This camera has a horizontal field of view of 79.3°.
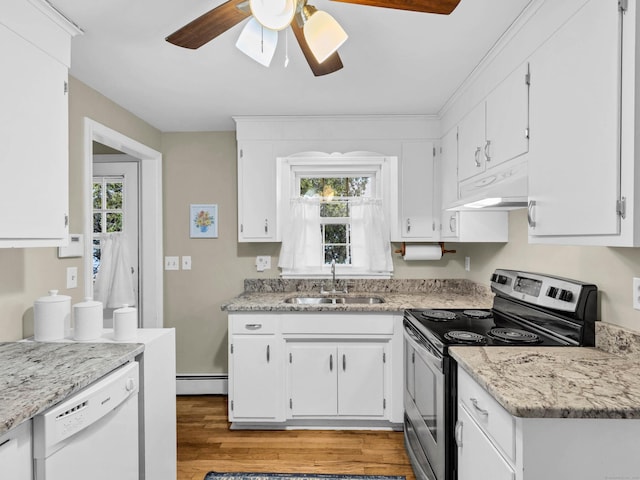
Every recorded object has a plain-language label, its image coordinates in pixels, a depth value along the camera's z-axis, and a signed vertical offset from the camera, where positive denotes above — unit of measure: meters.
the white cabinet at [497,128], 1.71 +0.56
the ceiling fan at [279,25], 1.29 +0.78
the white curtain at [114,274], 3.36 -0.33
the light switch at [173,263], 3.44 -0.24
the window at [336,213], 3.21 +0.20
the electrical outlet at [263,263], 3.38 -0.24
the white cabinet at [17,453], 1.03 -0.60
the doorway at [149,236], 3.30 +0.00
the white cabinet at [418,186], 3.08 +0.40
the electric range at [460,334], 1.65 -0.48
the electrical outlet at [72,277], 2.22 -0.23
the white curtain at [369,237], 3.23 -0.01
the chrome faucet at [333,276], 3.18 -0.33
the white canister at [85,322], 1.75 -0.39
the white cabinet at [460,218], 2.57 +0.12
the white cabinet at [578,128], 1.15 +0.36
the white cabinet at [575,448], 1.08 -0.60
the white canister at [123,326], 1.76 -0.41
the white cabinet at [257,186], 3.08 +0.40
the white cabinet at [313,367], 2.67 -0.91
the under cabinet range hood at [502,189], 1.68 +0.21
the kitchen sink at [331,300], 3.12 -0.52
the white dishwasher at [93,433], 1.14 -0.67
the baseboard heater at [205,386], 3.40 -1.32
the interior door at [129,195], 3.39 +0.37
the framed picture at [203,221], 3.42 +0.14
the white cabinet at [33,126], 1.44 +0.45
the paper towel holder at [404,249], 3.23 -0.11
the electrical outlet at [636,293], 1.44 -0.22
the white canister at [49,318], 1.74 -0.37
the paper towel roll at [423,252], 3.19 -0.13
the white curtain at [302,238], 3.22 -0.02
